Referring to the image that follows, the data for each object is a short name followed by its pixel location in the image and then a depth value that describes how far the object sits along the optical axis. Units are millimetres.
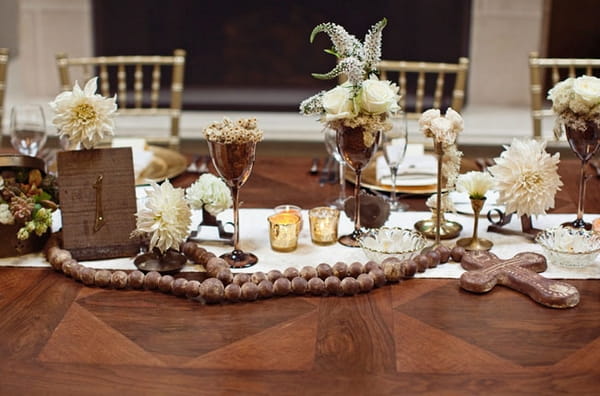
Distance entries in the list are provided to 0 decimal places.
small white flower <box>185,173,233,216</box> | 1688
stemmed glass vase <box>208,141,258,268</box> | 1528
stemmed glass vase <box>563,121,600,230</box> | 1724
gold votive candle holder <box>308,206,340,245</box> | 1688
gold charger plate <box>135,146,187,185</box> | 2109
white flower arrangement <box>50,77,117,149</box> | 1566
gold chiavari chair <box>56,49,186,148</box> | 2836
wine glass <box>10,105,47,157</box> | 2172
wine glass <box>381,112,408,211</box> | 1922
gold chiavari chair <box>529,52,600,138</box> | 2727
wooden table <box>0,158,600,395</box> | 1157
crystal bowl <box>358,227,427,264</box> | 1579
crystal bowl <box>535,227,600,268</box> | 1559
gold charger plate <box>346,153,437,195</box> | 2023
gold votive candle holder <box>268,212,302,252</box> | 1647
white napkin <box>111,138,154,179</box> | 2135
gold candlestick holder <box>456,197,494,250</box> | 1657
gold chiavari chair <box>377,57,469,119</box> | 2746
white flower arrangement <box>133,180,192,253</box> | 1507
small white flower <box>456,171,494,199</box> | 1643
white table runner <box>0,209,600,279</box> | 1564
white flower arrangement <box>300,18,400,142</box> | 1546
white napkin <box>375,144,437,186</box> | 2078
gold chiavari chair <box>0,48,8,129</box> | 2799
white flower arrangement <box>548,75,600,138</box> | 1660
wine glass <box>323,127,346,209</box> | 1972
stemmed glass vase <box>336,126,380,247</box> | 1619
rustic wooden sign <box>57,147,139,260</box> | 1607
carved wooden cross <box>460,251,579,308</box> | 1407
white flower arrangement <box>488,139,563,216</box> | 1642
